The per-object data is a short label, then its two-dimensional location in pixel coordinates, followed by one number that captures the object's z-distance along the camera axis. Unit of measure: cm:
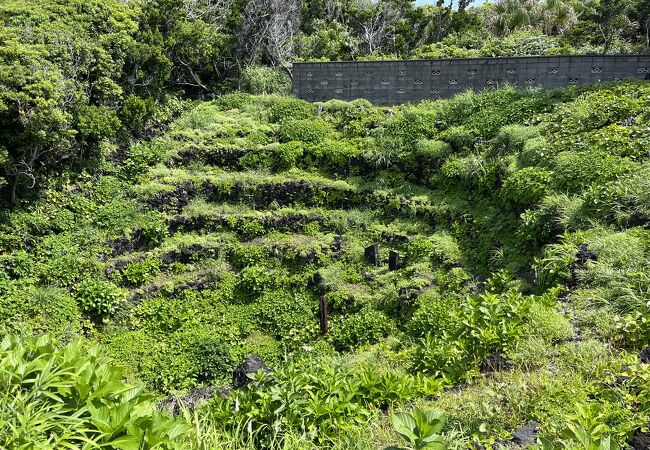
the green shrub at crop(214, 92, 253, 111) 1570
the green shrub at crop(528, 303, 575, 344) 520
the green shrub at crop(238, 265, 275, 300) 1011
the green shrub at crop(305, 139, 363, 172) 1273
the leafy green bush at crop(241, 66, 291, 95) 1666
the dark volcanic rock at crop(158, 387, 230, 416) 617
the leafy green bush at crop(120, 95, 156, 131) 1334
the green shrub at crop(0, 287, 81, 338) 887
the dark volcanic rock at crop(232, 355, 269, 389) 602
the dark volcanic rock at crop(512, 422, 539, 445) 359
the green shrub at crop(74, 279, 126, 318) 952
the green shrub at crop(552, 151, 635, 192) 781
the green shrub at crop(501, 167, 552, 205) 876
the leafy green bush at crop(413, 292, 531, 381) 516
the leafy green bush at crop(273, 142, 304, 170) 1295
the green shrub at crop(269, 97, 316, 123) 1441
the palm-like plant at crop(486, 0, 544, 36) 1880
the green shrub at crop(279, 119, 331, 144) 1345
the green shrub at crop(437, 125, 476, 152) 1160
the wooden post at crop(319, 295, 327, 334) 912
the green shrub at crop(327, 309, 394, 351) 866
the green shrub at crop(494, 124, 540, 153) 1041
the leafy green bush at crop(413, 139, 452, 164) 1173
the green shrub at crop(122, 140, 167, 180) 1288
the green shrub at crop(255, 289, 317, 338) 946
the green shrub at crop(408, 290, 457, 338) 738
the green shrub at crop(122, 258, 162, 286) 1030
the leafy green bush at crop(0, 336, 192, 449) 290
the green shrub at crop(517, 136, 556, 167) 942
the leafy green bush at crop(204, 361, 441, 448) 410
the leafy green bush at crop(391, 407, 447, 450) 288
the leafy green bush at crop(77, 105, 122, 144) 1173
